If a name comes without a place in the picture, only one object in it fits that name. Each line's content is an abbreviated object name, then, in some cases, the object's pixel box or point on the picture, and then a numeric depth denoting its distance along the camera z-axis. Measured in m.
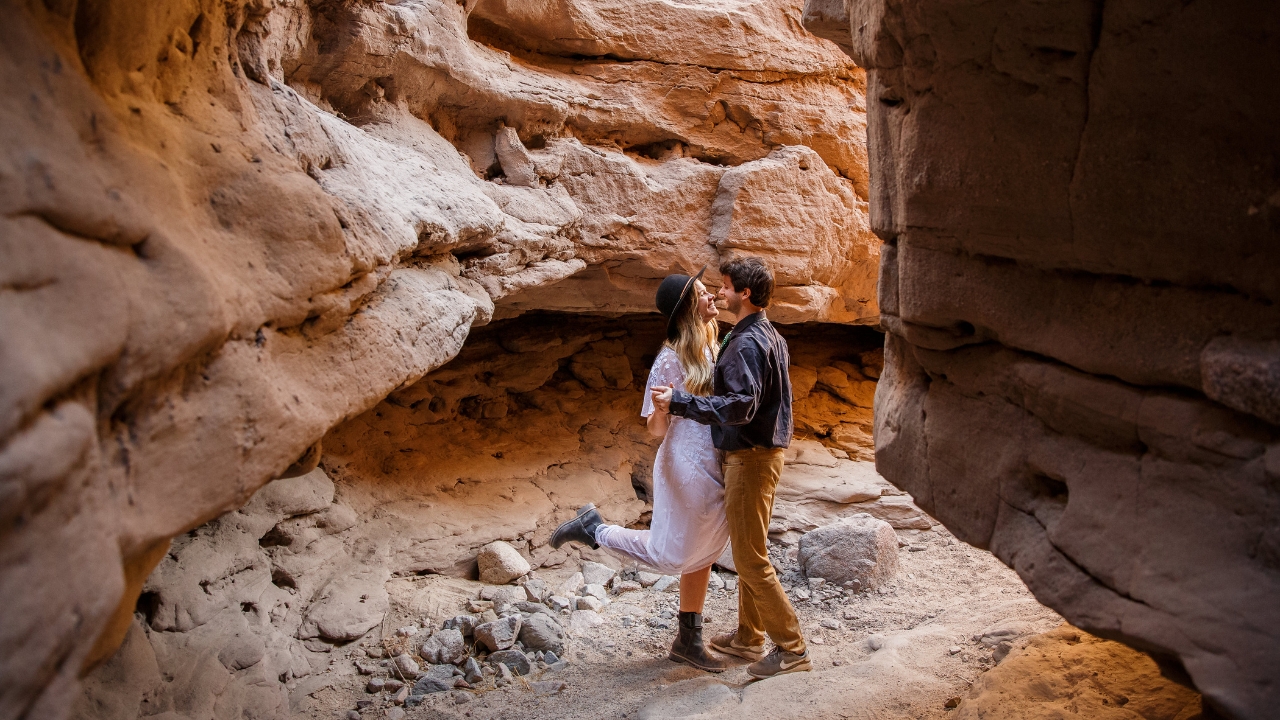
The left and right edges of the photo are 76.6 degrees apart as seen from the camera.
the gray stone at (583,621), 4.30
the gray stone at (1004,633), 3.45
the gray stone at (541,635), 4.00
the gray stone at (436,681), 3.64
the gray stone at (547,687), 3.65
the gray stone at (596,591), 4.71
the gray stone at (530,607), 4.39
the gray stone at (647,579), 4.93
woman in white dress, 3.67
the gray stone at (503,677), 3.71
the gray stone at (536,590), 4.55
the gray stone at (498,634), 3.93
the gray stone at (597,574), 4.89
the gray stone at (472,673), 3.73
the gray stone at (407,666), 3.73
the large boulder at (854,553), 4.81
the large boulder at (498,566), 4.71
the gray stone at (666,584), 4.86
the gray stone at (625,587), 4.84
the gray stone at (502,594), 4.46
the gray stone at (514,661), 3.83
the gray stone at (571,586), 4.69
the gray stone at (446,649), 3.87
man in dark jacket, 3.48
